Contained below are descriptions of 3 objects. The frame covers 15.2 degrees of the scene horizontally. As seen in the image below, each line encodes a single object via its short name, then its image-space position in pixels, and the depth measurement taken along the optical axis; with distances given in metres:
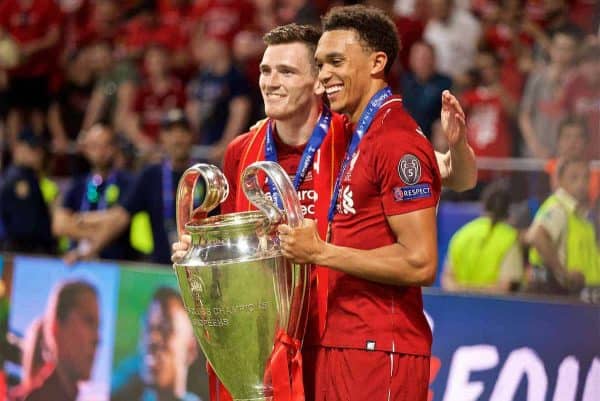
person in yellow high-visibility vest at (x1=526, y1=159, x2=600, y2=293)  11.10
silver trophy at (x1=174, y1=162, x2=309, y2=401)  7.90
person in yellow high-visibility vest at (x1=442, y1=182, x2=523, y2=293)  14.27
